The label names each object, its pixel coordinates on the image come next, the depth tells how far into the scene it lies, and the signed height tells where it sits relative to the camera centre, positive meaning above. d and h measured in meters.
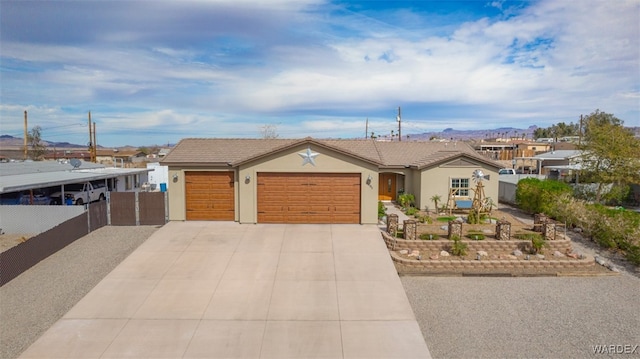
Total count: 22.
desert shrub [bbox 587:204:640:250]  14.38 -2.72
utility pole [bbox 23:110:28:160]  50.25 +2.92
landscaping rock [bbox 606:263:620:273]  13.43 -3.82
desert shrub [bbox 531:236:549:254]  14.28 -3.20
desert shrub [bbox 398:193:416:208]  22.11 -2.48
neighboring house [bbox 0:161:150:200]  20.25 -1.30
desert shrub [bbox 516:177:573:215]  19.62 -1.93
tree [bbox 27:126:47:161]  62.53 +1.58
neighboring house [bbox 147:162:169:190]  35.88 -1.83
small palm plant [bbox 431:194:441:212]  21.19 -2.32
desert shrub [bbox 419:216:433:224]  18.07 -2.95
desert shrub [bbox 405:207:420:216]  20.00 -2.86
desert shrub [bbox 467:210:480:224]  18.08 -2.89
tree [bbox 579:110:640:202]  21.67 -0.06
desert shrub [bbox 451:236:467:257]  14.12 -3.31
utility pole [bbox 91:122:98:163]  46.92 +0.51
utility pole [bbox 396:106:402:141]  44.78 +4.10
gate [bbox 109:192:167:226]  17.48 -2.36
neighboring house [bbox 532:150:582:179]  32.23 -0.58
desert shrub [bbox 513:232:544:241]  14.84 -3.11
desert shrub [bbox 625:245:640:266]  13.70 -3.45
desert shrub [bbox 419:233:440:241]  15.19 -3.12
